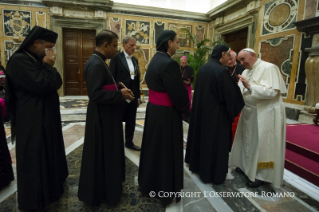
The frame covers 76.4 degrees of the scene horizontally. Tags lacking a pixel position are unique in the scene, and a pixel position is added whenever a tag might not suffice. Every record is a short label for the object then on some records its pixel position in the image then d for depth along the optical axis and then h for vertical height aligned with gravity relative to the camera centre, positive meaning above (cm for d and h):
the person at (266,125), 228 -43
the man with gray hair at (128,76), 301 +10
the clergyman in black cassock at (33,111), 158 -26
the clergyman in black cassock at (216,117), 224 -36
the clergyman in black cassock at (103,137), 175 -49
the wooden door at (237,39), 733 +181
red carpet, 235 -73
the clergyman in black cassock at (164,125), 186 -39
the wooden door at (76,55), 839 +109
